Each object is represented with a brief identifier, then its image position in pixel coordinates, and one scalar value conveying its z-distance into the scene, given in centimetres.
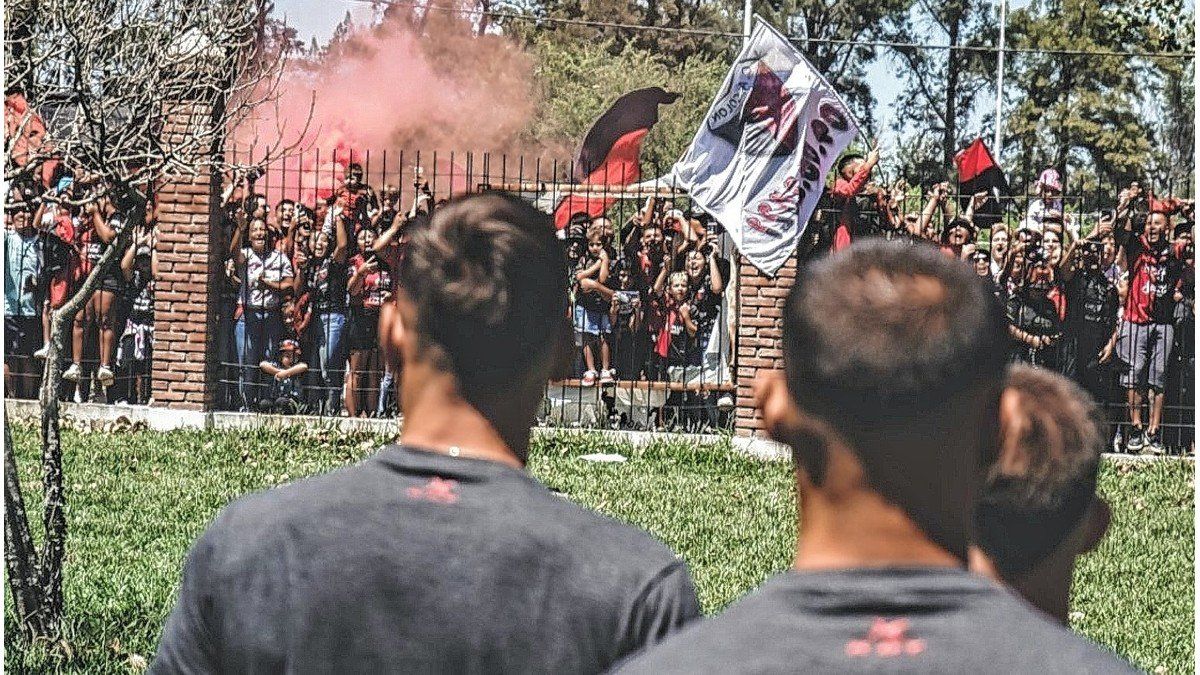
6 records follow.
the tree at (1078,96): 4559
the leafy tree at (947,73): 5200
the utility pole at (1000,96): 4291
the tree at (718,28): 4944
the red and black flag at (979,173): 1539
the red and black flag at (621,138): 1645
